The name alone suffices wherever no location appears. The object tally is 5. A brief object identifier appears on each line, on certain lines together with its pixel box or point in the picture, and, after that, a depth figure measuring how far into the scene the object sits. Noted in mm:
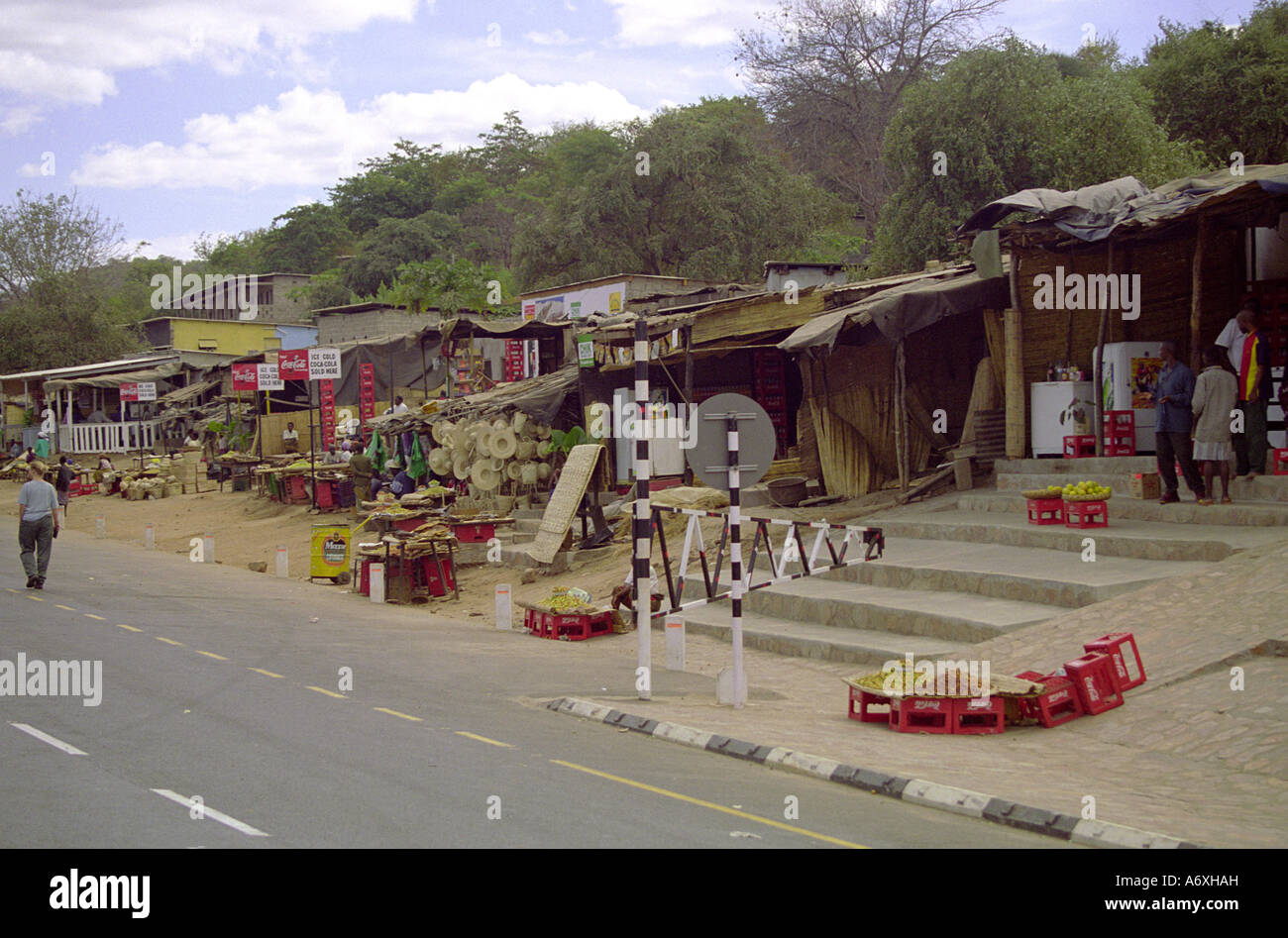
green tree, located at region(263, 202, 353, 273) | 72375
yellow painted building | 54531
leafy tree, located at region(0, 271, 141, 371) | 53906
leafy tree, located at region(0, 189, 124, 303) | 60531
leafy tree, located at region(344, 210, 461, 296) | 59281
